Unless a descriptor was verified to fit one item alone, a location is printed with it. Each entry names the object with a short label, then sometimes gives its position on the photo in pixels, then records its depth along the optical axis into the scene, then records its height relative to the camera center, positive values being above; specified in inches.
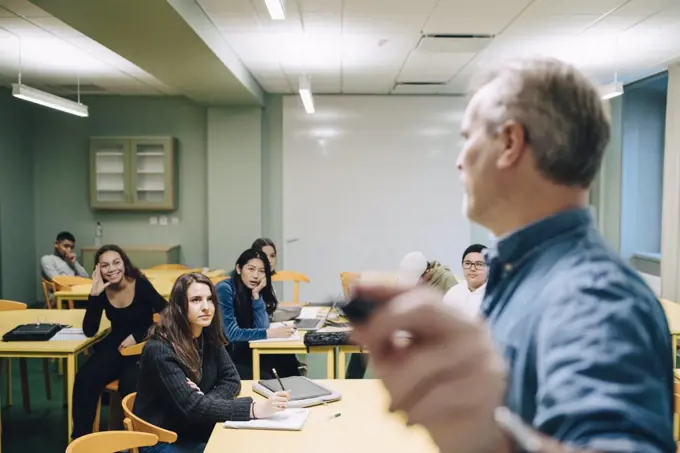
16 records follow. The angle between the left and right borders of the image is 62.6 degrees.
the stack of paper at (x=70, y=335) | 135.6 -32.2
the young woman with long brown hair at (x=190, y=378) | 90.8 -30.6
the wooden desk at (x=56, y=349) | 126.8 -32.8
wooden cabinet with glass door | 284.0 +17.0
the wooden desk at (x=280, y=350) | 130.3 -33.7
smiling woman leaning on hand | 131.6 -30.0
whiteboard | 285.7 +12.4
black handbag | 126.6 -30.1
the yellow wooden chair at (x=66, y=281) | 207.1 -28.8
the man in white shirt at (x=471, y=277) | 140.4 -17.8
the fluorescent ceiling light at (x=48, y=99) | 187.6 +39.0
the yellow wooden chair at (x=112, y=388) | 131.6 -43.6
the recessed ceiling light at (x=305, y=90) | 214.4 +45.0
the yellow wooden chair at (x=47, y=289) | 208.1 -31.4
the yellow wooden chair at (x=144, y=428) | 84.0 -33.9
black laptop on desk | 132.6 -30.5
